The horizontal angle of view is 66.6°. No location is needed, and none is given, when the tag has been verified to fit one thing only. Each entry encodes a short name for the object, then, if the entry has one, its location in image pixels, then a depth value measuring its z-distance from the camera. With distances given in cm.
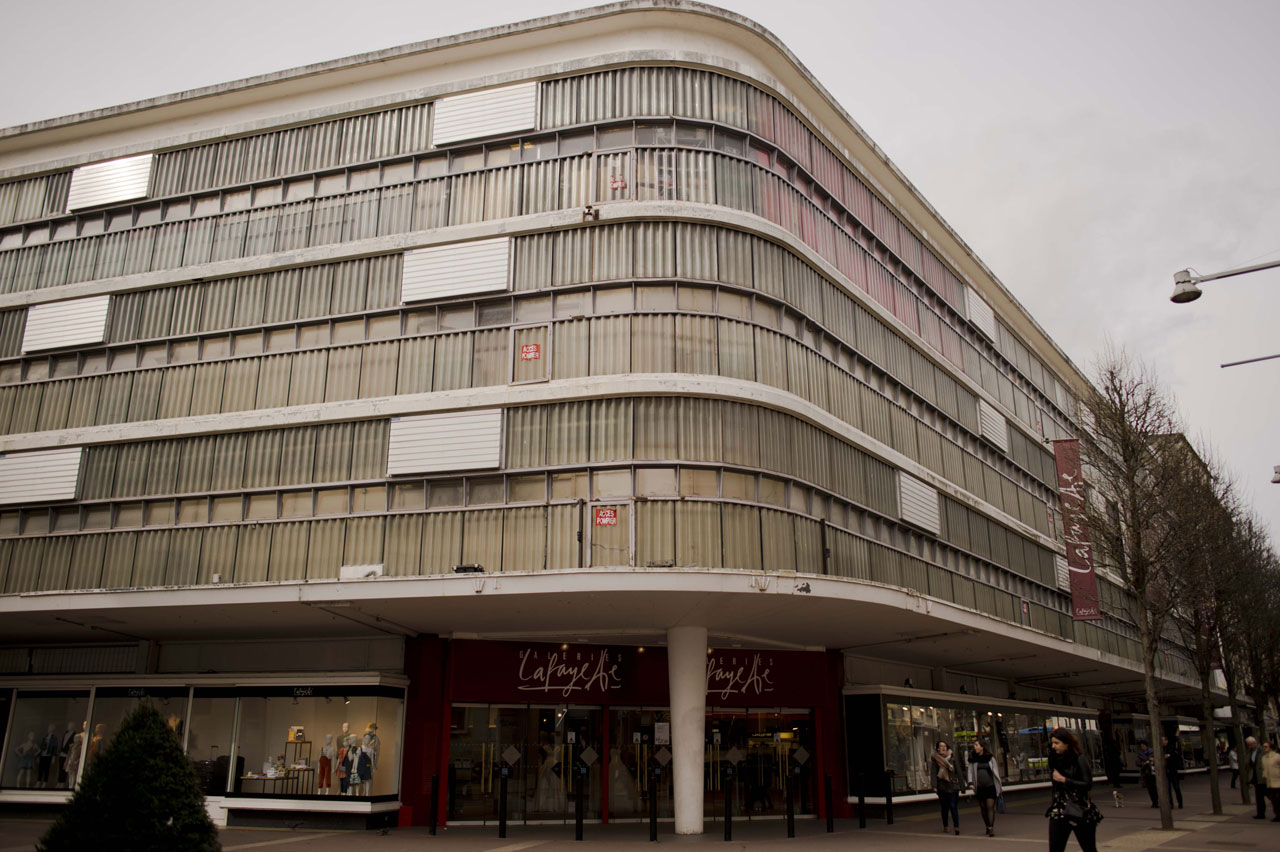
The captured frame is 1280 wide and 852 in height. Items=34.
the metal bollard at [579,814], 1762
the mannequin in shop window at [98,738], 2195
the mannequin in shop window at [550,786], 2064
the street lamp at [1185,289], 1343
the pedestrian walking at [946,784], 1939
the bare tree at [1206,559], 2419
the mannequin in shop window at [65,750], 2216
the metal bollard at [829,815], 1969
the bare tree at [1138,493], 2200
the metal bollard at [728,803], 1689
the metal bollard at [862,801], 2112
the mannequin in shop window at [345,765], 1981
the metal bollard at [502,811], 1794
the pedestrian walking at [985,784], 1877
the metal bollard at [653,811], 1739
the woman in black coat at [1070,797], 1094
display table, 2009
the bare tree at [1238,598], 2952
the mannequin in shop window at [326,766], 1998
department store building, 1822
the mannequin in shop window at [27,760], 2234
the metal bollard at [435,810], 1853
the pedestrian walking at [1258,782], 2183
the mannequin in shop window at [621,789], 2125
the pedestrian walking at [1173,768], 2584
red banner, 2486
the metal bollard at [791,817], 1838
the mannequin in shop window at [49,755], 2225
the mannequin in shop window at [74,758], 2205
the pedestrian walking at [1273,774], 2006
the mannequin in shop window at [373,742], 2000
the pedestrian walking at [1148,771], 2679
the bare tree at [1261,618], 3525
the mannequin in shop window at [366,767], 1964
